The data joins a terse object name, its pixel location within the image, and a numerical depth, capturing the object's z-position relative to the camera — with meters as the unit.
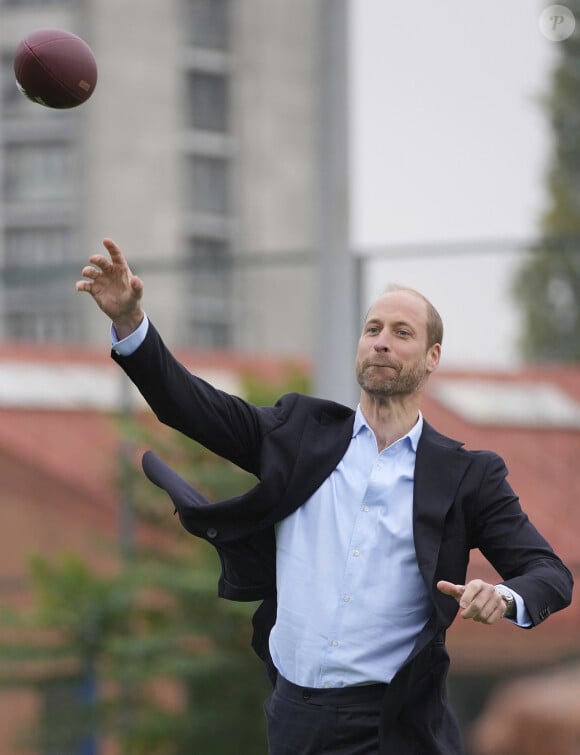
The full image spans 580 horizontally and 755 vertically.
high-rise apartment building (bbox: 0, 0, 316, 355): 49.39
